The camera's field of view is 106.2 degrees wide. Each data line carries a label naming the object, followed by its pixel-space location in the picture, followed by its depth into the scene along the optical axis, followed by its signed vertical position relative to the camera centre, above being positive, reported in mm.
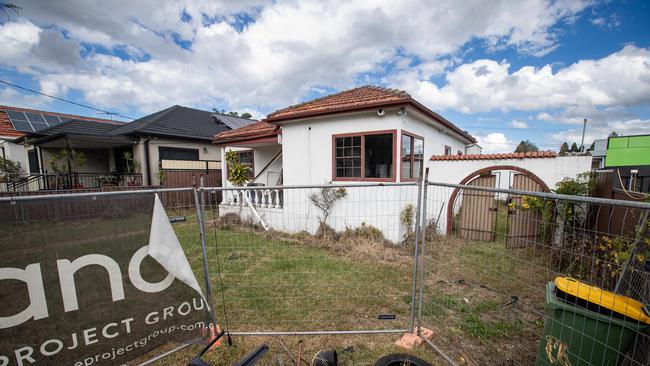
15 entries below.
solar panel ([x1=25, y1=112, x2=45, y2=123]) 18592 +4101
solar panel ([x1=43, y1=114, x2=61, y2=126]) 18866 +4034
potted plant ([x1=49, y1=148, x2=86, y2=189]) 11242 +304
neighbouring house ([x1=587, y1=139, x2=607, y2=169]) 24450 +2187
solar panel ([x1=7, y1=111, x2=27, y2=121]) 17922 +4112
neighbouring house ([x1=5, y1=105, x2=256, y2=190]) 11922 +1181
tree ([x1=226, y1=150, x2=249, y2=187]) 8969 -167
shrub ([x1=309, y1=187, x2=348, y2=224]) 6793 -831
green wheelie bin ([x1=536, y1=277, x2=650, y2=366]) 1686 -1147
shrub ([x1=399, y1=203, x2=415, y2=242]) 6188 -1249
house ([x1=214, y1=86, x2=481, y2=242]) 6440 +711
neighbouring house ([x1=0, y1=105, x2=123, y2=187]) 15812 +2786
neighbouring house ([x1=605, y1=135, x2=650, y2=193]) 15719 +1094
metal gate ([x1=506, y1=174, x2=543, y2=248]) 5707 -1074
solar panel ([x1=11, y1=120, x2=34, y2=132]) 17125 +3198
